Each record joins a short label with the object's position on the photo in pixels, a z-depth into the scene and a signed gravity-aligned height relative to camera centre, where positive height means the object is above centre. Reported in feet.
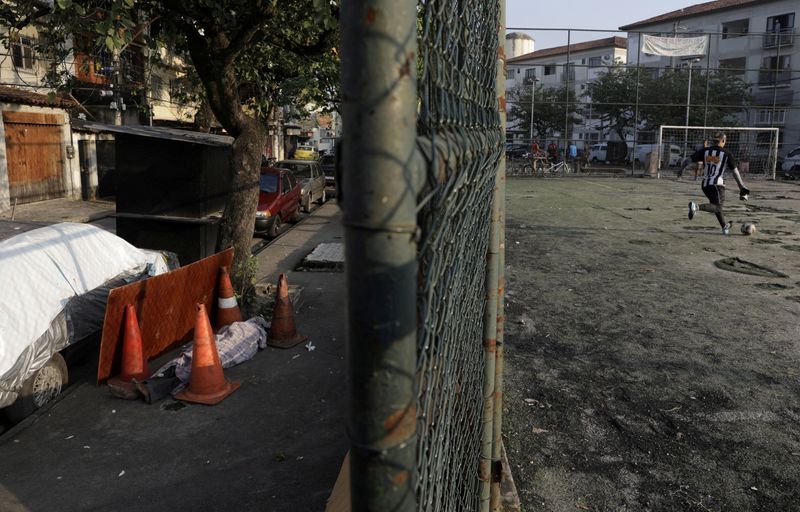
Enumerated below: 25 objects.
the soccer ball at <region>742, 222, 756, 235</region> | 41.57 -4.99
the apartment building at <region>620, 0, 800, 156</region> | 132.36 +24.85
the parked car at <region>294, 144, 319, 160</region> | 125.16 -0.19
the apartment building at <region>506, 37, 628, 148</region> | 200.44 +32.20
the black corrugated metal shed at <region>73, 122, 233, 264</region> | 31.86 -1.98
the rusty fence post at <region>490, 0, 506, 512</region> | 7.99 -2.23
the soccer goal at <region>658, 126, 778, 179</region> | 106.32 +1.35
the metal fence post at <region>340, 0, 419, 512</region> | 2.23 -0.31
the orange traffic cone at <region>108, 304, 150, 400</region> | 18.42 -5.96
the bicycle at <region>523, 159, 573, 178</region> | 109.29 -2.69
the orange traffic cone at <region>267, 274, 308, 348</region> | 22.53 -6.29
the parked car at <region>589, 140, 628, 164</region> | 142.92 +0.45
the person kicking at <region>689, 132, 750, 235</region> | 40.88 -1.17
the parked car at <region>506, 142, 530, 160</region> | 161.03 +0.98
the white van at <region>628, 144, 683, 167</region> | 116.47 -0.17
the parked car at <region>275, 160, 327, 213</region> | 62.18 -2.68
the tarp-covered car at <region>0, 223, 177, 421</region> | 15.70 -4.16
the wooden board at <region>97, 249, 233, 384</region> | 18.35 -5.09
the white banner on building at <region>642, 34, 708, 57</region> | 103.58 +18.34
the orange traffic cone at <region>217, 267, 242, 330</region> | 23.48 -5.69
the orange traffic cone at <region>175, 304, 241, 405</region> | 17.76 -6.36
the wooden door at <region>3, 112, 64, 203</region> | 60.13 -0.38
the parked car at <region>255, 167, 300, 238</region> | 46.42 -3.77
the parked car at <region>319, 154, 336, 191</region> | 76.66 -1.90
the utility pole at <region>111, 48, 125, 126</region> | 63.10 +5.20
